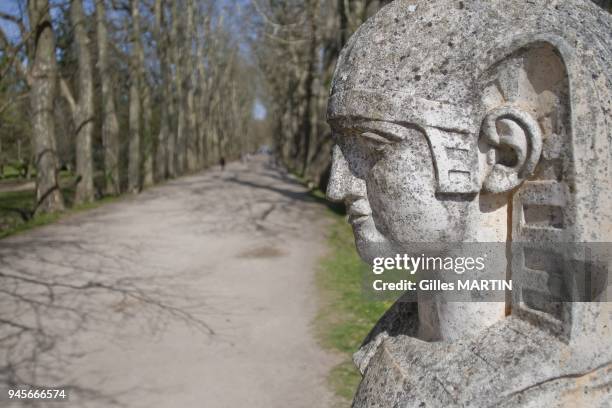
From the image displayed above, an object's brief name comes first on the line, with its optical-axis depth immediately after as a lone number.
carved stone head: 1.46
